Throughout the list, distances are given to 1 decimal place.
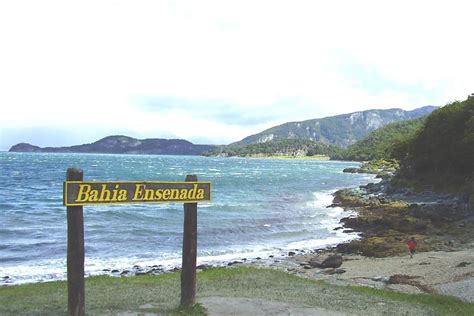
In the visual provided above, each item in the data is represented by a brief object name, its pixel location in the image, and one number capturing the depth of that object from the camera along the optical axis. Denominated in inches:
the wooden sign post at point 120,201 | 385.7
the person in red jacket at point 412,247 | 1016.5
